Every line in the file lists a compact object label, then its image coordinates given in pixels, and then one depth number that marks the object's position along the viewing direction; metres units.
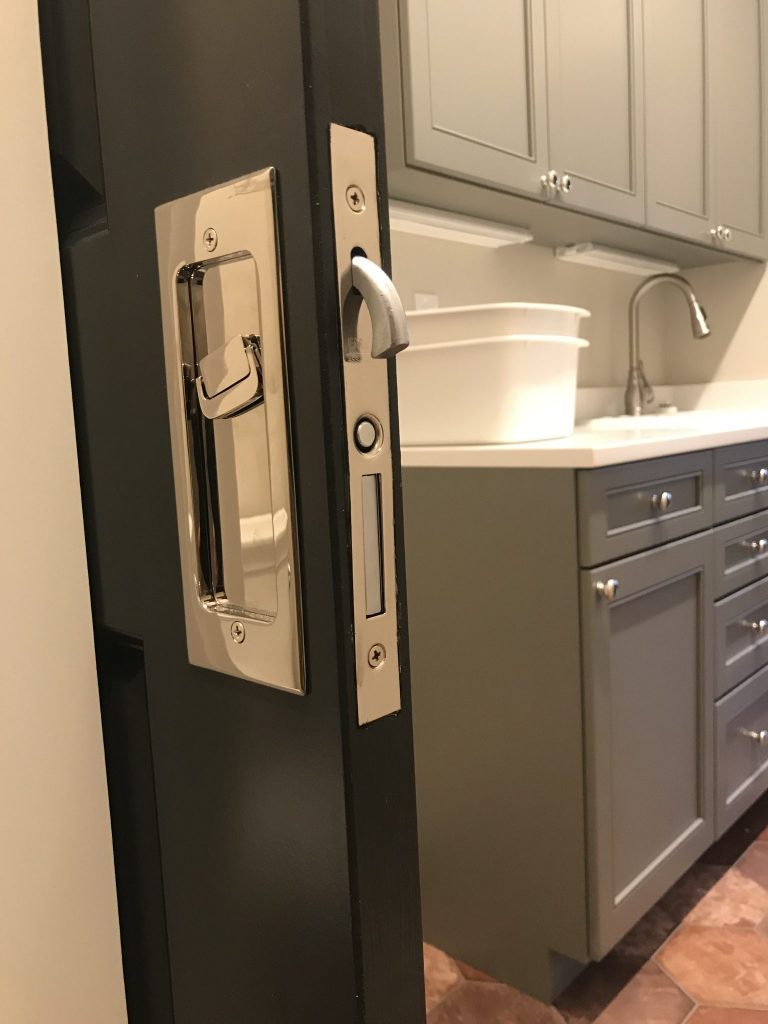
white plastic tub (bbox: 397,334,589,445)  1.45
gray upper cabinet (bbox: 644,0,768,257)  2.04
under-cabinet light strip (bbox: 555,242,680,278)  2.30
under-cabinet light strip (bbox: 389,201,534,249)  1.74
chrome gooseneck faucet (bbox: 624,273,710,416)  2.40
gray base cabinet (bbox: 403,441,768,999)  1.33
